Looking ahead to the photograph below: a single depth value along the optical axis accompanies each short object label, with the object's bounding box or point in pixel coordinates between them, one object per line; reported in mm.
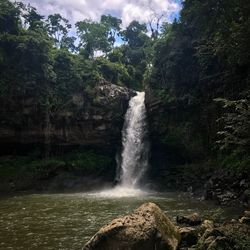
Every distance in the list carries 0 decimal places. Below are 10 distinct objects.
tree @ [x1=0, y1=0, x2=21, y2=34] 25236
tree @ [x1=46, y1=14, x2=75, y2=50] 43073
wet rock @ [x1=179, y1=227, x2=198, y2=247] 7829
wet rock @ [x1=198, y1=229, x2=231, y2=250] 6745
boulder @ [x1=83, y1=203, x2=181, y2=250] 6890
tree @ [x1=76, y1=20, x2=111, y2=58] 40838
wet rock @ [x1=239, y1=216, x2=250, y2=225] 9277
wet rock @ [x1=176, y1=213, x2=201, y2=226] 9992
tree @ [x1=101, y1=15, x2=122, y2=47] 46073
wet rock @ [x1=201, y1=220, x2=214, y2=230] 8405
